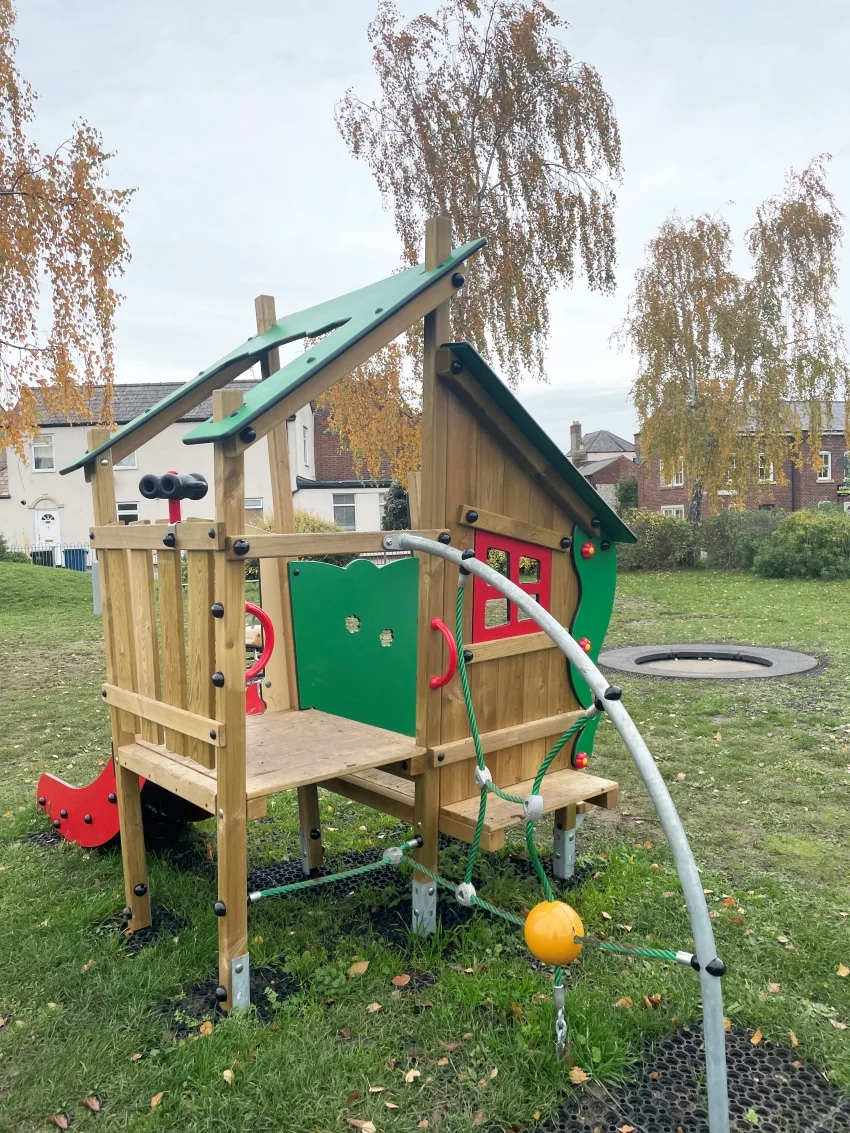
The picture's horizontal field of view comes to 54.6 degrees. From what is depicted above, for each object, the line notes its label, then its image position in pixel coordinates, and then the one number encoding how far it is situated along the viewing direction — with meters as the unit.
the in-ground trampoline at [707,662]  8.30
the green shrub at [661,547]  19.81
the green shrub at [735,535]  18.81
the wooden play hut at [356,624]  2.81
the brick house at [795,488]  32.50
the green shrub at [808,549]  16.84
